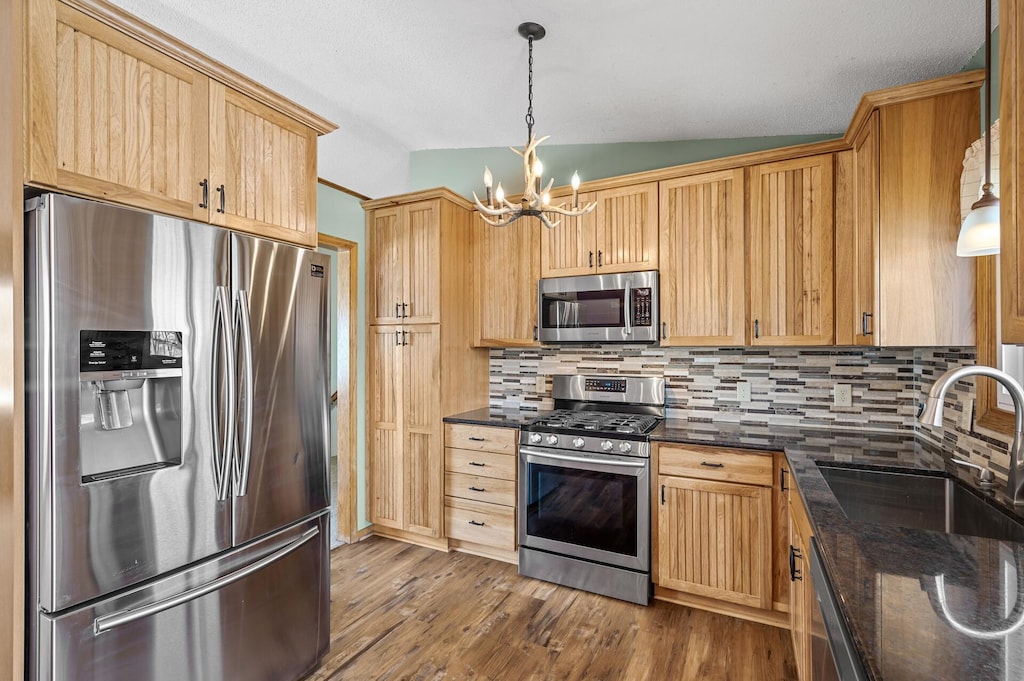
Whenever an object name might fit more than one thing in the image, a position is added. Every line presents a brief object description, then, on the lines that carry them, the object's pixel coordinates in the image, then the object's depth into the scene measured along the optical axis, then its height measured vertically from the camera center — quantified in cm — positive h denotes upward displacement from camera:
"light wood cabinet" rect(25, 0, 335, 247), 139 +72
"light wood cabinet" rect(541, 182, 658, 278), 300 +64
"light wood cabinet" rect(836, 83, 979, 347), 191 +49
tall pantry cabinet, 333 -8
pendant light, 126 +29
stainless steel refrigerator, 136 -36
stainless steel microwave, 296 +18
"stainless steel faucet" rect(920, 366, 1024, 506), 121 -15
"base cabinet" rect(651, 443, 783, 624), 243 -99
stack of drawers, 313 -98
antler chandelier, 213 +66
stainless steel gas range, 267 -93
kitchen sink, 158 -59
